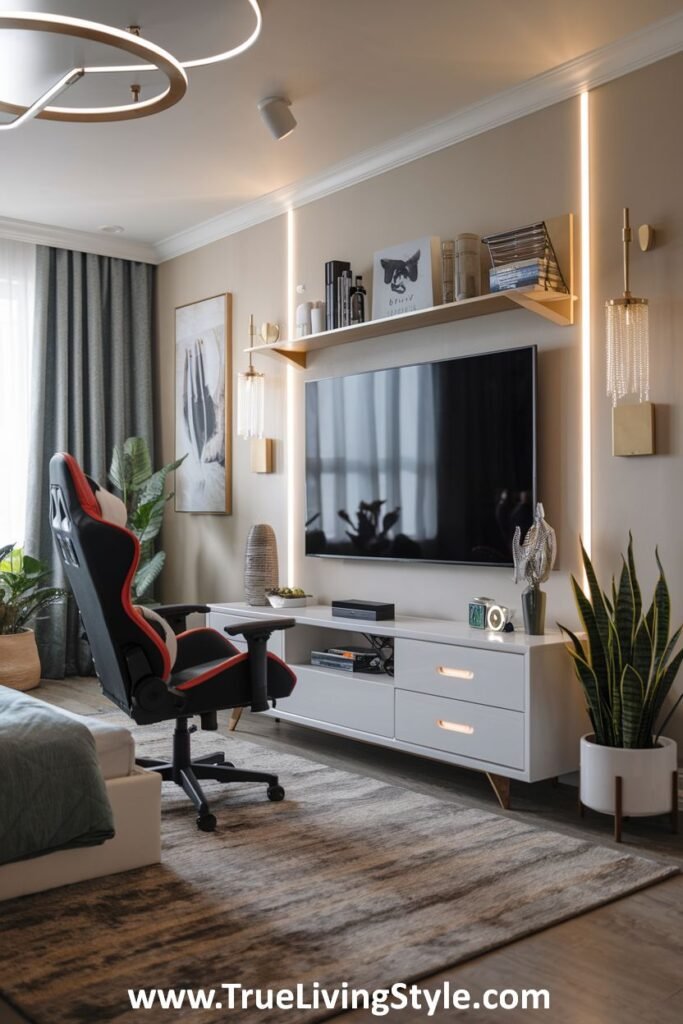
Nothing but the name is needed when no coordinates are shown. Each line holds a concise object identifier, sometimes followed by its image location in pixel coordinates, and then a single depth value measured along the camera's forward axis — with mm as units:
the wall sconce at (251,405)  5074
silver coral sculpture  3508
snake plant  3039
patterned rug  2090
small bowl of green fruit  4621
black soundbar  4016
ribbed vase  4727
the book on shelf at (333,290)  4496
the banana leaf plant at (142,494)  5586
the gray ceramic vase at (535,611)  3502
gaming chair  2850
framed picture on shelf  4109
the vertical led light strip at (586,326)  3598
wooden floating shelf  3592
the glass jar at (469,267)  3891
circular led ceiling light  2580
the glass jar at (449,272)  3988
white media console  3270
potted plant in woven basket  5332
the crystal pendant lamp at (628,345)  3312
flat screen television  3793
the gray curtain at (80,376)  5770
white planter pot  3004
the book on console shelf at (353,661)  4109
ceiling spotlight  3797
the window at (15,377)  5711
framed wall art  5559
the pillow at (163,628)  3074
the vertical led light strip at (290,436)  5039
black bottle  4414
